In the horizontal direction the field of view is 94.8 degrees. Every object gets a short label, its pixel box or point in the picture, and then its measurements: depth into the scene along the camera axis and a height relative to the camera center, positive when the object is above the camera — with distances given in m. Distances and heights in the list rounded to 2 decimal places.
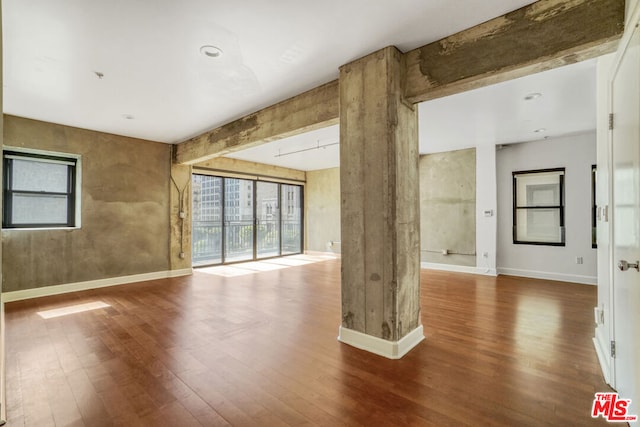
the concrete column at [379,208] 2.62 +0.08
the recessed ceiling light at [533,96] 3.67 +1.54
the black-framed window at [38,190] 4.59 +0.41
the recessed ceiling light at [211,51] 2.67 +1.53
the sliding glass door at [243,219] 7.41 -0.09
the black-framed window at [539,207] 5.77 +0.20
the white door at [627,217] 1.57 +0.00
